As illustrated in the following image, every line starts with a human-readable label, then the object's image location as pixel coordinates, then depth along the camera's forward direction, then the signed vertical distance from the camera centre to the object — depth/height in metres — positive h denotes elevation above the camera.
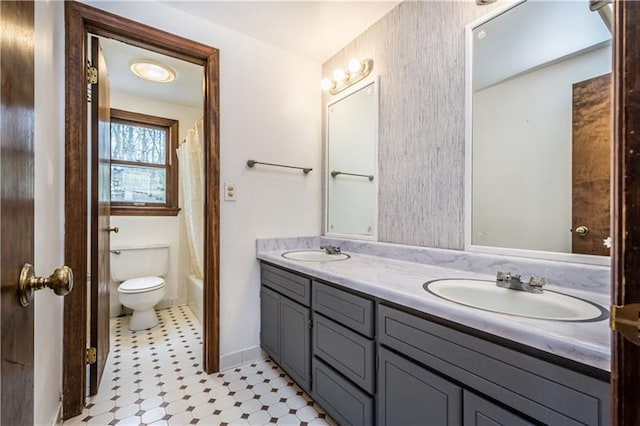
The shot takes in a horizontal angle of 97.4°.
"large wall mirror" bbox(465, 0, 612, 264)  1.02 +0.34
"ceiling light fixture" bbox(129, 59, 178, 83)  2.29 +1.21
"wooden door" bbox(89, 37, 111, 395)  1.58 -0.04
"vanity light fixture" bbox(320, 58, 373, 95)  1.96 +1.00
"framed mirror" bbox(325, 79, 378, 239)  1.93 +0.36
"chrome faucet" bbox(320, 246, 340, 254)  1.94 -0.27
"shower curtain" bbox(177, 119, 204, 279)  2.59 +0.22
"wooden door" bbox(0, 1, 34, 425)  0.46 +0.02
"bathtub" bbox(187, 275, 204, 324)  2.67 -0.86
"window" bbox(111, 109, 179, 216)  2.92 +0.51
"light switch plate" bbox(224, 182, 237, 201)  1.91 +0.14
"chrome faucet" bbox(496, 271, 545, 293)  1.01 -0.26
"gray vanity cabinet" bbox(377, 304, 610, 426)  0.61 -0.43
